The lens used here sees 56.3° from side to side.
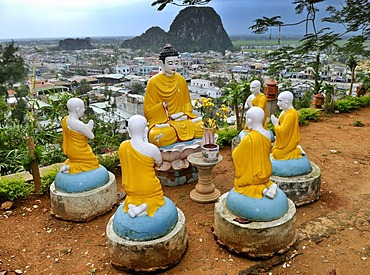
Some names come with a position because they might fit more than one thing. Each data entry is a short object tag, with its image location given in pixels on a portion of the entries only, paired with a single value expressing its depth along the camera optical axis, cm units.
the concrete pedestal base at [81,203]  509
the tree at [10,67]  1619
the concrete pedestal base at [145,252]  389
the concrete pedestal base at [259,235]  407
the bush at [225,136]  824
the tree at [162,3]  909
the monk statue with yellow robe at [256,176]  413
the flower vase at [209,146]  564
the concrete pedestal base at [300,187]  538
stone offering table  574
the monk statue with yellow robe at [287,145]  532
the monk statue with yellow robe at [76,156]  502
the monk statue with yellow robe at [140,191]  390
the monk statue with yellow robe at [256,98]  687
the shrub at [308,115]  1035
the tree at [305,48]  1060
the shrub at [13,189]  574
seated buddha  640
